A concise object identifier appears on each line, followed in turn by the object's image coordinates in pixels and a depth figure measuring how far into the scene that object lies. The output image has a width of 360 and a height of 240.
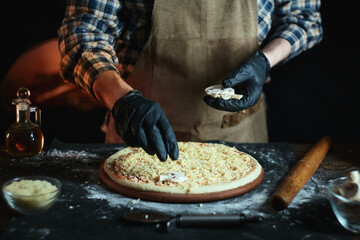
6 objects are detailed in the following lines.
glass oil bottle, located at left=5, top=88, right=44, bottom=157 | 1.80
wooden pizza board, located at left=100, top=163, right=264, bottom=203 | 1.46
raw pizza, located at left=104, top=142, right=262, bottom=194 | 1.51
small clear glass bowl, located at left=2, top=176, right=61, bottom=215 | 1.28
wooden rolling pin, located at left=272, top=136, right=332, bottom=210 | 1.39
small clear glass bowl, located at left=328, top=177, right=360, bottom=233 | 1.20
